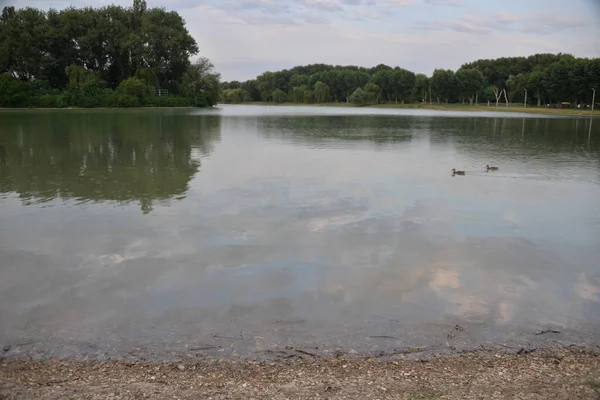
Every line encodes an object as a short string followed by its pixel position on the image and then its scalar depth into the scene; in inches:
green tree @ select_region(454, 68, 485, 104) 4630.9
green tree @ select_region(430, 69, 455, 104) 4705.0
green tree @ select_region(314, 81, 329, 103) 6063.0
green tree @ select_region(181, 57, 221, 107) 3521.2
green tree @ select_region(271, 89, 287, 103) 6481.3
